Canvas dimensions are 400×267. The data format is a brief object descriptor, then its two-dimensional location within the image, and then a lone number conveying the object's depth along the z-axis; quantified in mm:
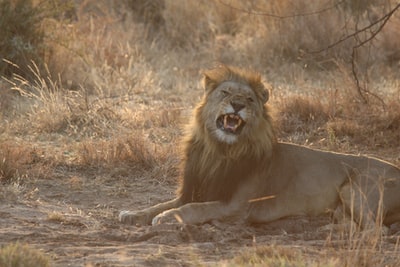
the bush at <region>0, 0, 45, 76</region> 25359
